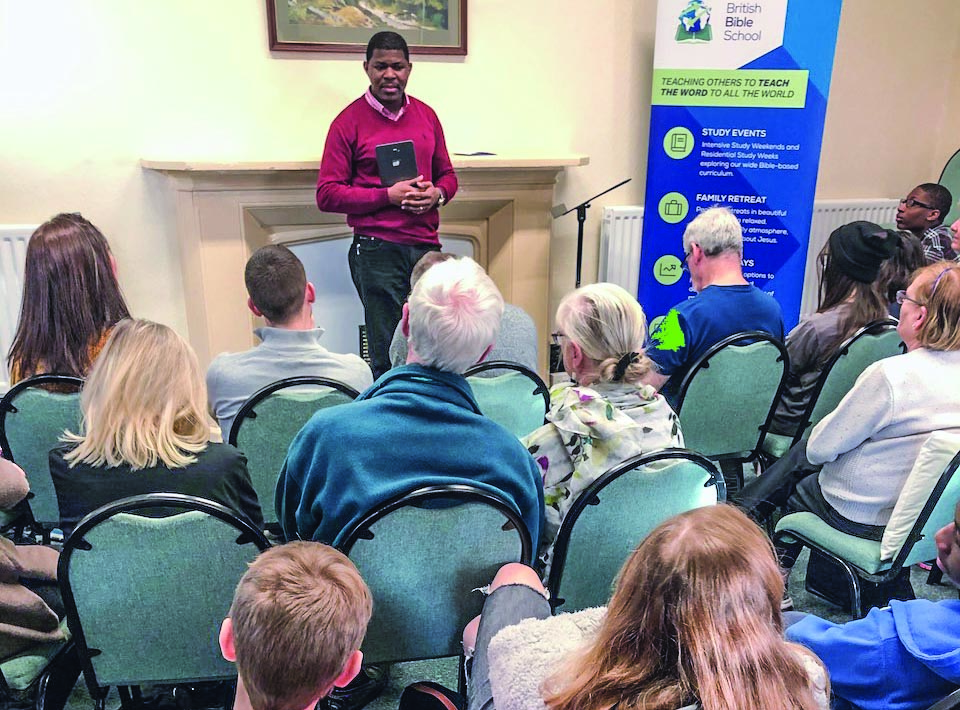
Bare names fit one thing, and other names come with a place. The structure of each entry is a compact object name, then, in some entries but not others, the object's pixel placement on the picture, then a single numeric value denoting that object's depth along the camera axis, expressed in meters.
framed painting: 3.27
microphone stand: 3.83
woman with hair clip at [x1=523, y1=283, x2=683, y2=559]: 1.47
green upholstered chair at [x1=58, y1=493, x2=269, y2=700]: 1.20
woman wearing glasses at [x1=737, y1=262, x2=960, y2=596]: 1.73
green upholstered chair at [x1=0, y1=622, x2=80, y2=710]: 1.34
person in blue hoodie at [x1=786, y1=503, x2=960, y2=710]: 1.03
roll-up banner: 3.51
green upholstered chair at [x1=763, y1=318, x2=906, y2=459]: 2.27
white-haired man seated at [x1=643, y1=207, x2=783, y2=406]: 2.39
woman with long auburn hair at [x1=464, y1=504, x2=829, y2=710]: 0.75
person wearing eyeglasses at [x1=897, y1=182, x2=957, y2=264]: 3.80
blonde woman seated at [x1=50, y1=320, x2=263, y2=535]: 1.37
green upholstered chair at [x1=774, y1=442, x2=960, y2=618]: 1.56
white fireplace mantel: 3.20
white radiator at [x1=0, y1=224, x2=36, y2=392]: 3.15
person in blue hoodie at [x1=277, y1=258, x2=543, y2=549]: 1.25
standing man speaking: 3.05
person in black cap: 2.49
